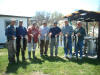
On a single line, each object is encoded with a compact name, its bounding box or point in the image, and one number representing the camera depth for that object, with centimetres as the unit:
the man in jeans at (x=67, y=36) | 583
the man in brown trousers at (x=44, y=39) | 609
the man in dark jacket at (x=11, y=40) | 491
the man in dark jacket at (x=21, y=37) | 528
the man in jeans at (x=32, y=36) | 560
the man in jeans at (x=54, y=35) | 596
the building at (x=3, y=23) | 1049
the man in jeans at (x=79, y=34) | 552
